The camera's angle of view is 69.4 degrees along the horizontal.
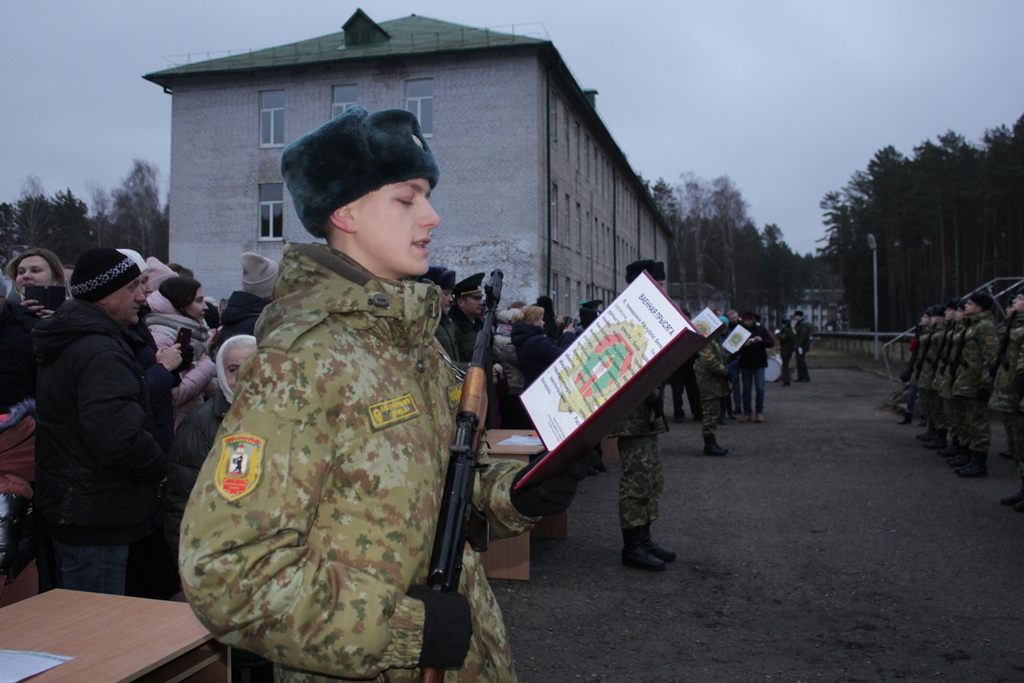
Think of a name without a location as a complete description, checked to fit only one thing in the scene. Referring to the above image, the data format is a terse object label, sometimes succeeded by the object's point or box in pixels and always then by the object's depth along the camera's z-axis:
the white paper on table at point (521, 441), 5.96
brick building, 24.70
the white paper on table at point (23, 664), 2.06
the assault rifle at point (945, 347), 10.63
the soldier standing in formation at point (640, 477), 5.80
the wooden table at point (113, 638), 2.19
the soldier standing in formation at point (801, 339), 24.03
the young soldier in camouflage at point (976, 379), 9.27
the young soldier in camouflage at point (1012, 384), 7.92
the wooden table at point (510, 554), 5.65
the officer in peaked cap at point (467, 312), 6.63
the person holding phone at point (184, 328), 4.75
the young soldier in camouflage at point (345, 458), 1.24
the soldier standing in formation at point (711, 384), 11.30
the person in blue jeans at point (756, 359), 14.74
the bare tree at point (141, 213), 35.41
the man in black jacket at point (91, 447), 3.24
